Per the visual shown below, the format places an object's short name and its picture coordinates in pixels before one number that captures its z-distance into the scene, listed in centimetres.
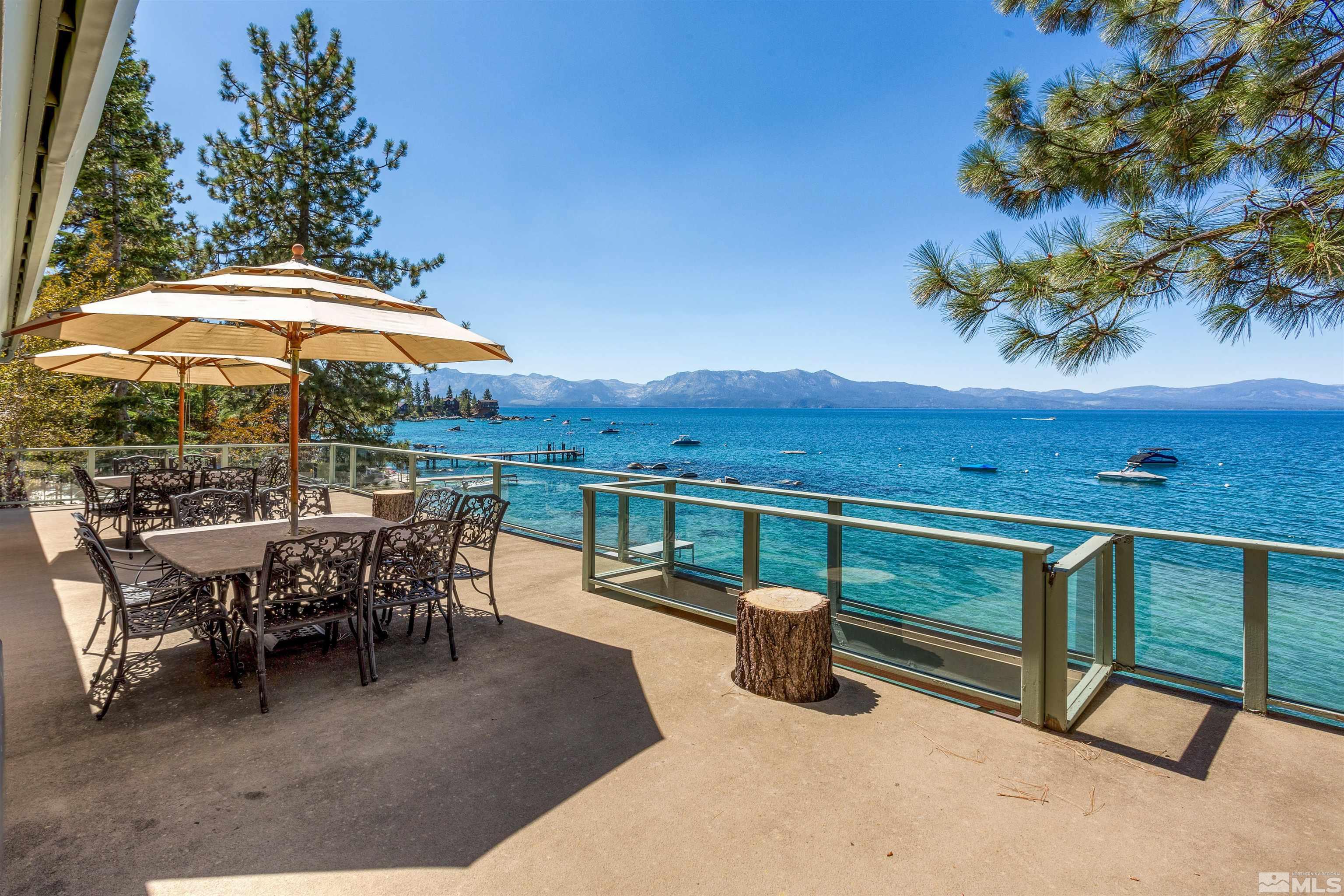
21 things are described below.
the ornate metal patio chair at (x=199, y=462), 827
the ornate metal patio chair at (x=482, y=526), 434
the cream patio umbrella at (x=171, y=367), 629
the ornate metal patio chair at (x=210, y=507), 505
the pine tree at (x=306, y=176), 1570
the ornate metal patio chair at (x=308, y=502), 551
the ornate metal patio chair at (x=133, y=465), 806
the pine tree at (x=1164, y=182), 343
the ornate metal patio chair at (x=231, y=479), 677
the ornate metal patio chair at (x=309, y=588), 307
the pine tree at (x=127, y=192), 1563
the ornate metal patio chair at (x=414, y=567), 356
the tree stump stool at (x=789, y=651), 317
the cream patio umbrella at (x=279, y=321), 308
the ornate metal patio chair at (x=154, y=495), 636
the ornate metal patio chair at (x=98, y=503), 646
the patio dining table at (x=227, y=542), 313
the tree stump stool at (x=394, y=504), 683
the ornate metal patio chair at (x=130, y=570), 363
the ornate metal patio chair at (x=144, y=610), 293
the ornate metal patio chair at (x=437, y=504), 471
